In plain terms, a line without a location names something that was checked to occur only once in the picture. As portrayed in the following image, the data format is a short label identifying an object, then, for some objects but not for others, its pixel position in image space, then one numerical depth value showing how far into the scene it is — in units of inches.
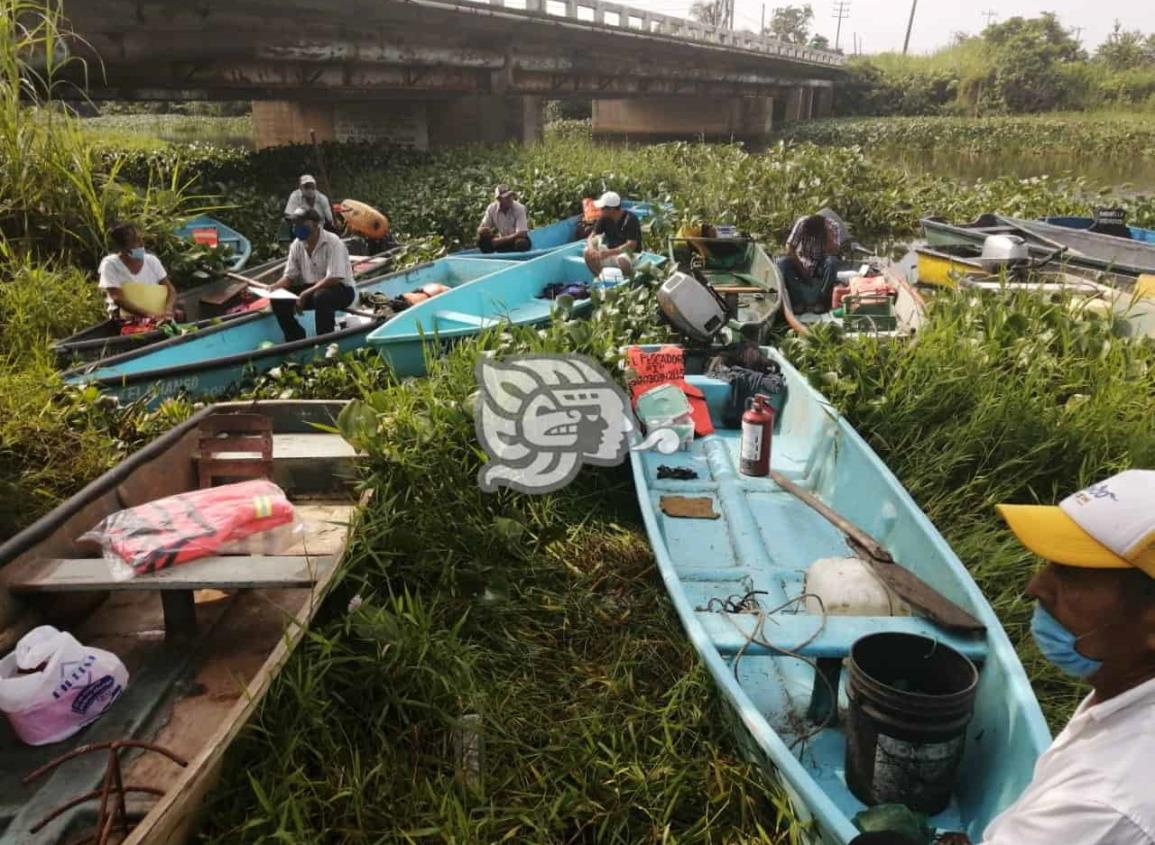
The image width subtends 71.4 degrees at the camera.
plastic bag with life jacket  124.7
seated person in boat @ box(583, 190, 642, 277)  344.2
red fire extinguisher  170.4
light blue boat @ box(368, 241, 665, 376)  247.4
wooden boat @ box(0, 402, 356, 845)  100.2
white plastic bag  107.9
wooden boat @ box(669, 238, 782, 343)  296.0
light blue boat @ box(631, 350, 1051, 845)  98.3
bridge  522.3
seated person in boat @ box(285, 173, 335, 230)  408.2
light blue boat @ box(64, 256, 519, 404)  217.0
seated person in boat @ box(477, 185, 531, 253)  410.9
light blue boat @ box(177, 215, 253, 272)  379.2
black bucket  94.1
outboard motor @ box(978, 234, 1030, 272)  326.3
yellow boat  333.4
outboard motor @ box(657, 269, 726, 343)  234.4
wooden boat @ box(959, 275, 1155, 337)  237.8
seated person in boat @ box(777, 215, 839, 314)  323.6
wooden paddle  113.5
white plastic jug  126.6
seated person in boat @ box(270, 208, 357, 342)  277.1
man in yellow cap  51.0
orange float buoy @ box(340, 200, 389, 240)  429.7
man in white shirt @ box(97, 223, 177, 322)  265.1
